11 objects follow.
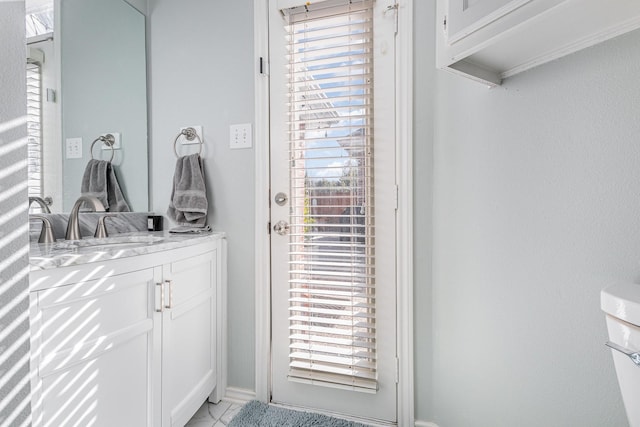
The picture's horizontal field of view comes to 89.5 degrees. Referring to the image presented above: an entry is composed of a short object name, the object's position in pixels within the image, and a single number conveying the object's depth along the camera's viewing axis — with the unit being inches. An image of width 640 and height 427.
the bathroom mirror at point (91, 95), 52.5
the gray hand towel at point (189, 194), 64.6
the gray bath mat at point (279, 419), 57.4
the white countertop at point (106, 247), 34.4
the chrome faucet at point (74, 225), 48.6
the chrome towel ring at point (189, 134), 68.0
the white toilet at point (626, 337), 25.2
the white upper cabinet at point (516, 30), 28.3
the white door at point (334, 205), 57.6
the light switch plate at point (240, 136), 65.1
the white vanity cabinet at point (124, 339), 33.9
